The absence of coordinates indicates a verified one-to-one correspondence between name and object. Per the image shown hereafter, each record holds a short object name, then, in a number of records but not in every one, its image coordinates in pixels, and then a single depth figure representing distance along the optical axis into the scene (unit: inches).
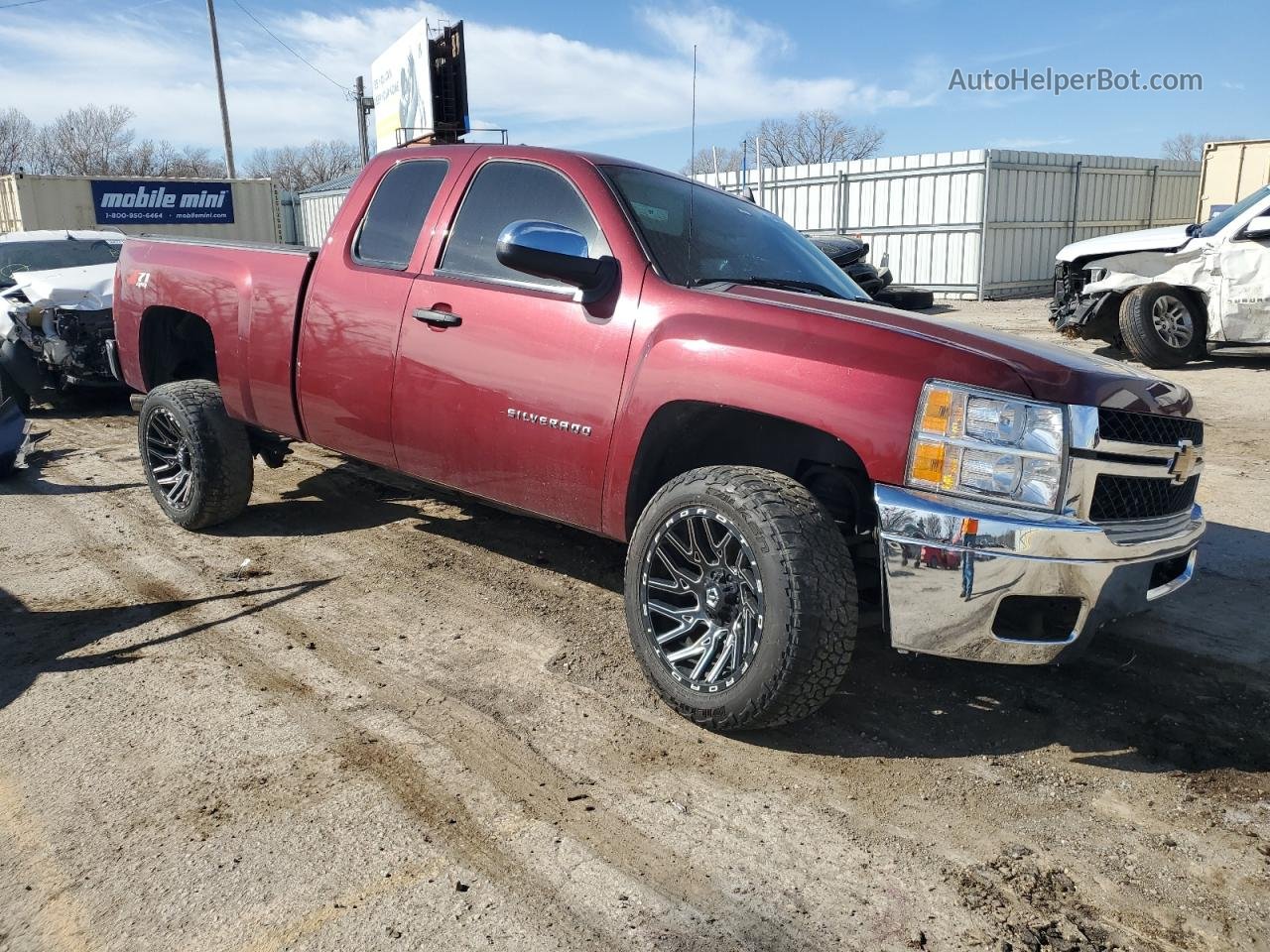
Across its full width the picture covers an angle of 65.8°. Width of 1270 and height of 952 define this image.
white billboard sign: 680.7
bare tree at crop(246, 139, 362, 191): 2512.3
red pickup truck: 111.3
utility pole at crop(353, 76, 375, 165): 1335.9
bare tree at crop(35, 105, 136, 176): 2230.6
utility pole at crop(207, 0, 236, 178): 1315.2
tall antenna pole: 163.3
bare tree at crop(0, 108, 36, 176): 2230.6
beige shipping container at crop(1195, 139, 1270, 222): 756.0
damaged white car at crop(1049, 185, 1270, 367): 379.2
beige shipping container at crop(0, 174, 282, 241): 936.9
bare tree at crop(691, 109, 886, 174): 1780.3
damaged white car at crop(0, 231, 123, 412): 338.6
